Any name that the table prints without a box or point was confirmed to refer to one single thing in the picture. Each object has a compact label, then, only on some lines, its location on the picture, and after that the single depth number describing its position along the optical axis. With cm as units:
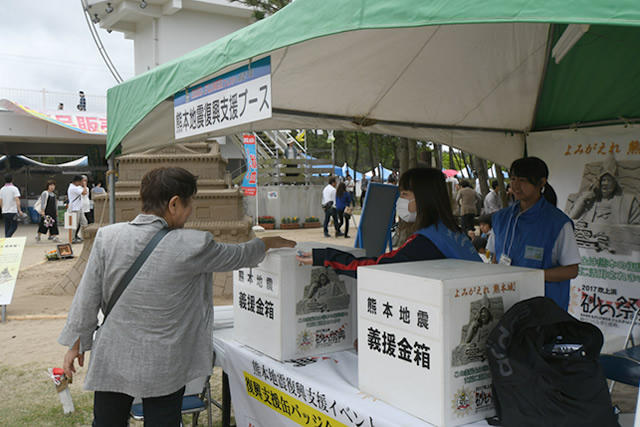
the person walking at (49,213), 1357
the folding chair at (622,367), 263
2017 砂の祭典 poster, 385
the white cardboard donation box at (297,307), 227
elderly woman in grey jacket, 197
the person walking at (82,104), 2176
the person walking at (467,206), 1216
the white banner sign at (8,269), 660
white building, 1833
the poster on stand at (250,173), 1369
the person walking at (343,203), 1465
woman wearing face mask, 208
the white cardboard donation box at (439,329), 154
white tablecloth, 179
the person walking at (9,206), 1241
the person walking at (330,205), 1527
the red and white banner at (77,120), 1998
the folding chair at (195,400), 281
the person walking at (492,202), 1162
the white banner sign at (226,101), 230
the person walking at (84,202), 1345
